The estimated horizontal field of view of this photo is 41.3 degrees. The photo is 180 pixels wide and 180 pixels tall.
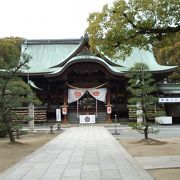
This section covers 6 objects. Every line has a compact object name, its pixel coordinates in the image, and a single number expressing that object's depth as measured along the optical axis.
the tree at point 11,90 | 12.40
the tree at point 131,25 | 6.32
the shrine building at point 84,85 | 25.25
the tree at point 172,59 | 28.99
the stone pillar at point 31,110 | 21.85
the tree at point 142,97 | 13.21
